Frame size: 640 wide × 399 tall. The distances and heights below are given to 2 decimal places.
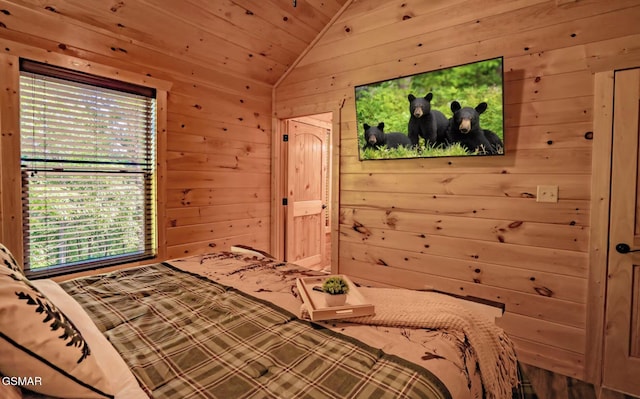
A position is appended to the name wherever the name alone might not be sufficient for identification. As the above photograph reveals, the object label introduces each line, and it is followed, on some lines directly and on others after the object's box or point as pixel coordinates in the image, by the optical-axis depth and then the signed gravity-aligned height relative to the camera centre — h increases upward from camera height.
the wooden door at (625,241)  1.96 -0.31
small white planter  1.30 -0.44
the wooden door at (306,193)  4.09 -0.06
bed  0.85 -0.53
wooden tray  1.27 -0.47
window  2.26 +0.13
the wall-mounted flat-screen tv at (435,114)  2.31 +0.60
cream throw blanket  1.14 -0.51
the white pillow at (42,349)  0.69 -0.37
